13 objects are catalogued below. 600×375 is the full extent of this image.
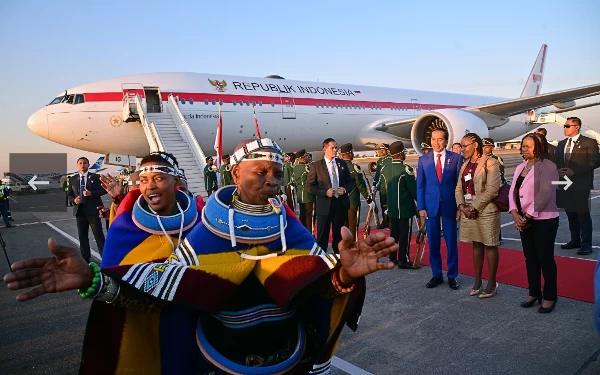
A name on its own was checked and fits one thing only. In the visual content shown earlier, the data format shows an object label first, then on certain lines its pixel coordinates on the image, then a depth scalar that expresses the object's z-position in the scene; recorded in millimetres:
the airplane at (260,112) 12641
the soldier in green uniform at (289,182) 10836
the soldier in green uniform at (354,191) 6770
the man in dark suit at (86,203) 6637
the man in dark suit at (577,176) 6059
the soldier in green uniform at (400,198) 5836
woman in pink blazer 3945
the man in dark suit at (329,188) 6203
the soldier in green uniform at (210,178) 11508
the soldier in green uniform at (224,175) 10949
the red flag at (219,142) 10883
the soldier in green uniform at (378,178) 7526
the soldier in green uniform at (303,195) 8211
